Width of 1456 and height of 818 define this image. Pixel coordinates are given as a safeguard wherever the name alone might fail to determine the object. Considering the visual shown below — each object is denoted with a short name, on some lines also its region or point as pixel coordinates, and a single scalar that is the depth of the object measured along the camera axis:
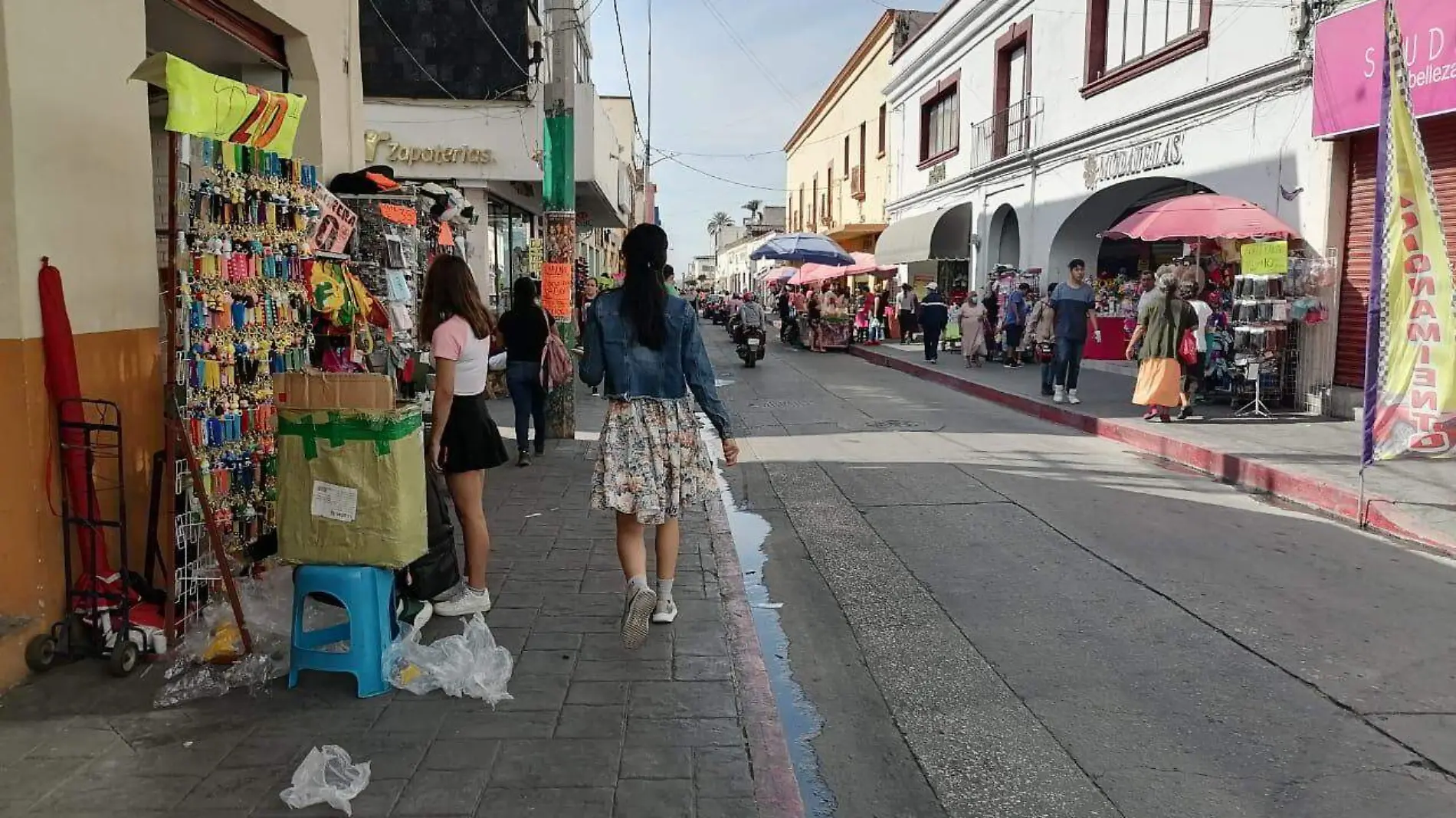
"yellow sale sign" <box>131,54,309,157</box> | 4.12
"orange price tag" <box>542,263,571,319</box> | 10.38
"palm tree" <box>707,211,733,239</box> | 129.62
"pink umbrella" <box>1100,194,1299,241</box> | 11.91
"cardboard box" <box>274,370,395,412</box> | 4.61
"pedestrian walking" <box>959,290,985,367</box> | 20.11
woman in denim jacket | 4.77
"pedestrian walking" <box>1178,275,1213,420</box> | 11.93
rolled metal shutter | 11.58
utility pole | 10.32
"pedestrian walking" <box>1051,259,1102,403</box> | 13.05
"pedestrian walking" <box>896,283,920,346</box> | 28.02
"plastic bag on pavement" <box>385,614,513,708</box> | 4.08
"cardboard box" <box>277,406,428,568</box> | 4.10
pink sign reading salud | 10.02
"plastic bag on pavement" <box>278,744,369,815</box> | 3.21
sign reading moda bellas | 15.55
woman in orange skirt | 11.55
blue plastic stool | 4.07
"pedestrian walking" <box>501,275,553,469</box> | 9.30
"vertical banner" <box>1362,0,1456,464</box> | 6.99
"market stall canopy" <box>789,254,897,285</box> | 28.09
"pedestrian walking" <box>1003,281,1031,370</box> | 19.97
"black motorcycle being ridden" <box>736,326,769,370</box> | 21.58
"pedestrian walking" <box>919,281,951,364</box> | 21.36
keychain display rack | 4.57
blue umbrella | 26.52
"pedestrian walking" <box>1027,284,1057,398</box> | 14.93
